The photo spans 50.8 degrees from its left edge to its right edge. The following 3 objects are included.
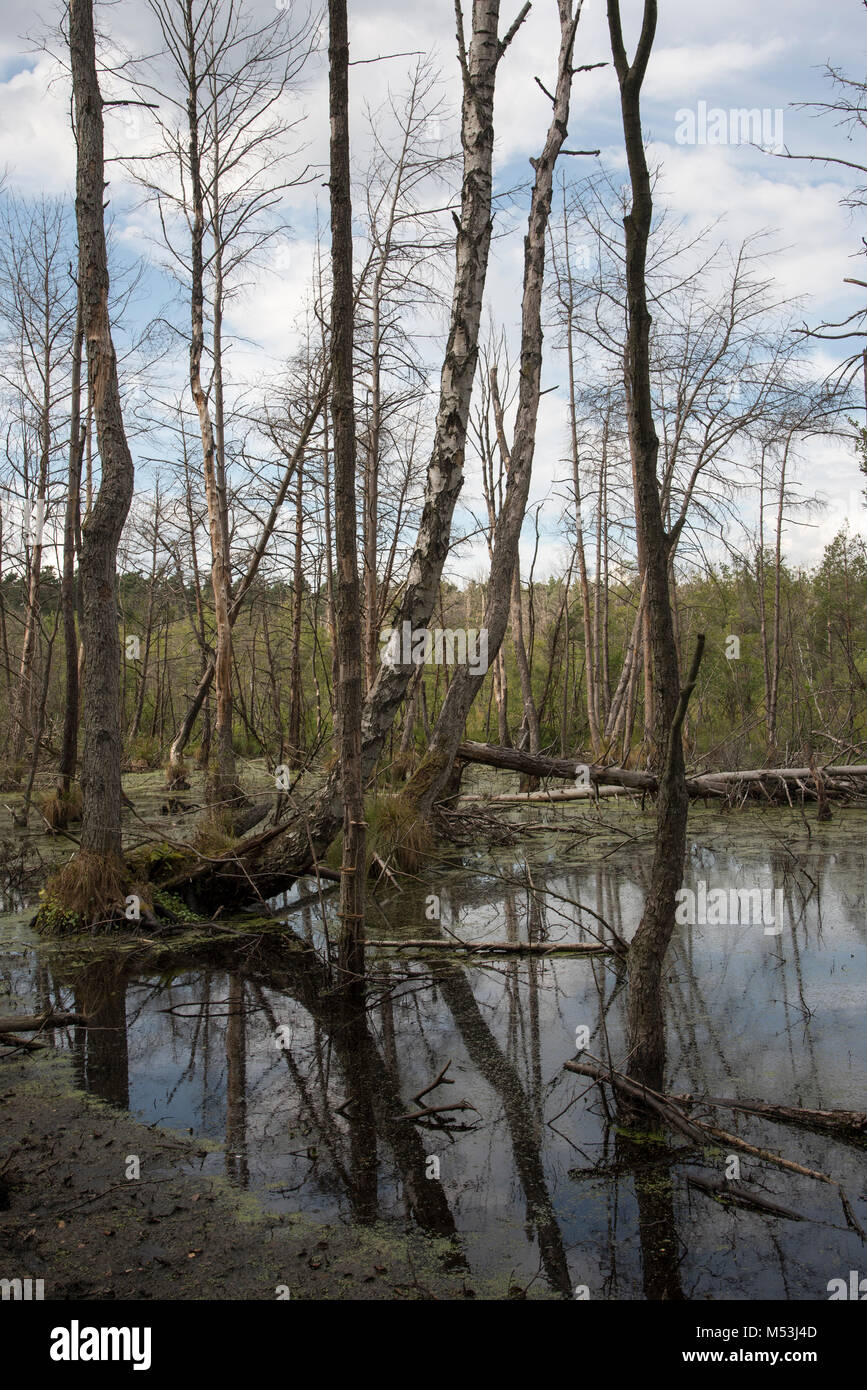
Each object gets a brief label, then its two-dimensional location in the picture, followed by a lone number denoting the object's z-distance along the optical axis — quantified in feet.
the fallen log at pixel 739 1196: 9.30
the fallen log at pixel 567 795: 36.27
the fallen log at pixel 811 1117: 10.96
